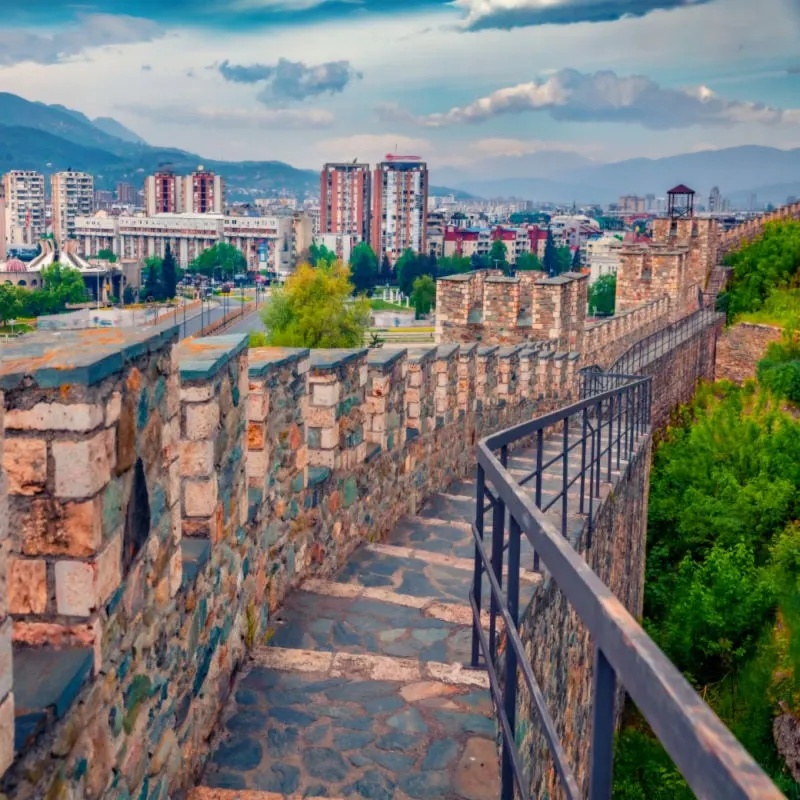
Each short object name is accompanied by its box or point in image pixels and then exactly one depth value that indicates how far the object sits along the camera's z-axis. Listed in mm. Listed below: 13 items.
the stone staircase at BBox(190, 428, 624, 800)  3273
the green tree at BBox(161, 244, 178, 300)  82625
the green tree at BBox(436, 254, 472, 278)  103188
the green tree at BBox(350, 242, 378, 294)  102750
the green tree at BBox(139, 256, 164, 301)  83250
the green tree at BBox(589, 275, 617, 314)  68250
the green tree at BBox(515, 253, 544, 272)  106375
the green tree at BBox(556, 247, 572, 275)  114775
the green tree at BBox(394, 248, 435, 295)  96438
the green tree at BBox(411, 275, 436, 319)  80625
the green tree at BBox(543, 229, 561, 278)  112806
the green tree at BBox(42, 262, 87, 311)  79812
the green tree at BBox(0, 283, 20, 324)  70812
